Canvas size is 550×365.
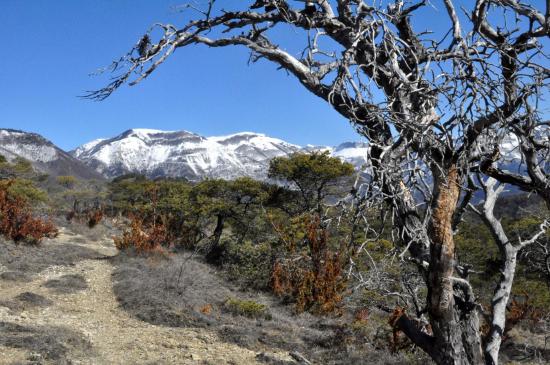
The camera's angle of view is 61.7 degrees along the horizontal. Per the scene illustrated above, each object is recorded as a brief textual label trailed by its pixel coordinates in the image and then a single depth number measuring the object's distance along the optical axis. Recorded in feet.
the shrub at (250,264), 46.11
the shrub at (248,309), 33.71
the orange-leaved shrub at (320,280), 37.22
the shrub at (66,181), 132.16
